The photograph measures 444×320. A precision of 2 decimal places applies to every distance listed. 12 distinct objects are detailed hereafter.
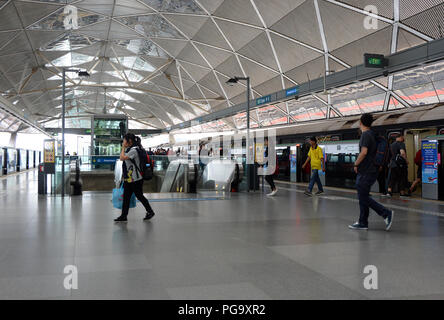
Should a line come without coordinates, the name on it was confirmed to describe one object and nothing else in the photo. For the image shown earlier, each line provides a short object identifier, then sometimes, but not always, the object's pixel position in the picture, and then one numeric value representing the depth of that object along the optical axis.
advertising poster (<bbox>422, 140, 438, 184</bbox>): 12.25
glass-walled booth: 28.30
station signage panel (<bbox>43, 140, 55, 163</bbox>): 13.91
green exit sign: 13.57
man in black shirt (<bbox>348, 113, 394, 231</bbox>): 6.96
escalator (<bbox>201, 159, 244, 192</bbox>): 16.12
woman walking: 7.99
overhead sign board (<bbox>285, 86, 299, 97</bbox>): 20.39
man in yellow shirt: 12.84
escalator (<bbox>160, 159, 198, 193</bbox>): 15.23
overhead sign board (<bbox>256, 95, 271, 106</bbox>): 23.75
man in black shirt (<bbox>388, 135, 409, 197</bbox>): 12.70
